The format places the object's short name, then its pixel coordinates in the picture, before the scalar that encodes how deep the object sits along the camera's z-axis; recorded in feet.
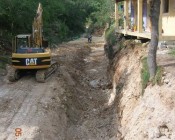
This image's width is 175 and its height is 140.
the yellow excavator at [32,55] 40.85
